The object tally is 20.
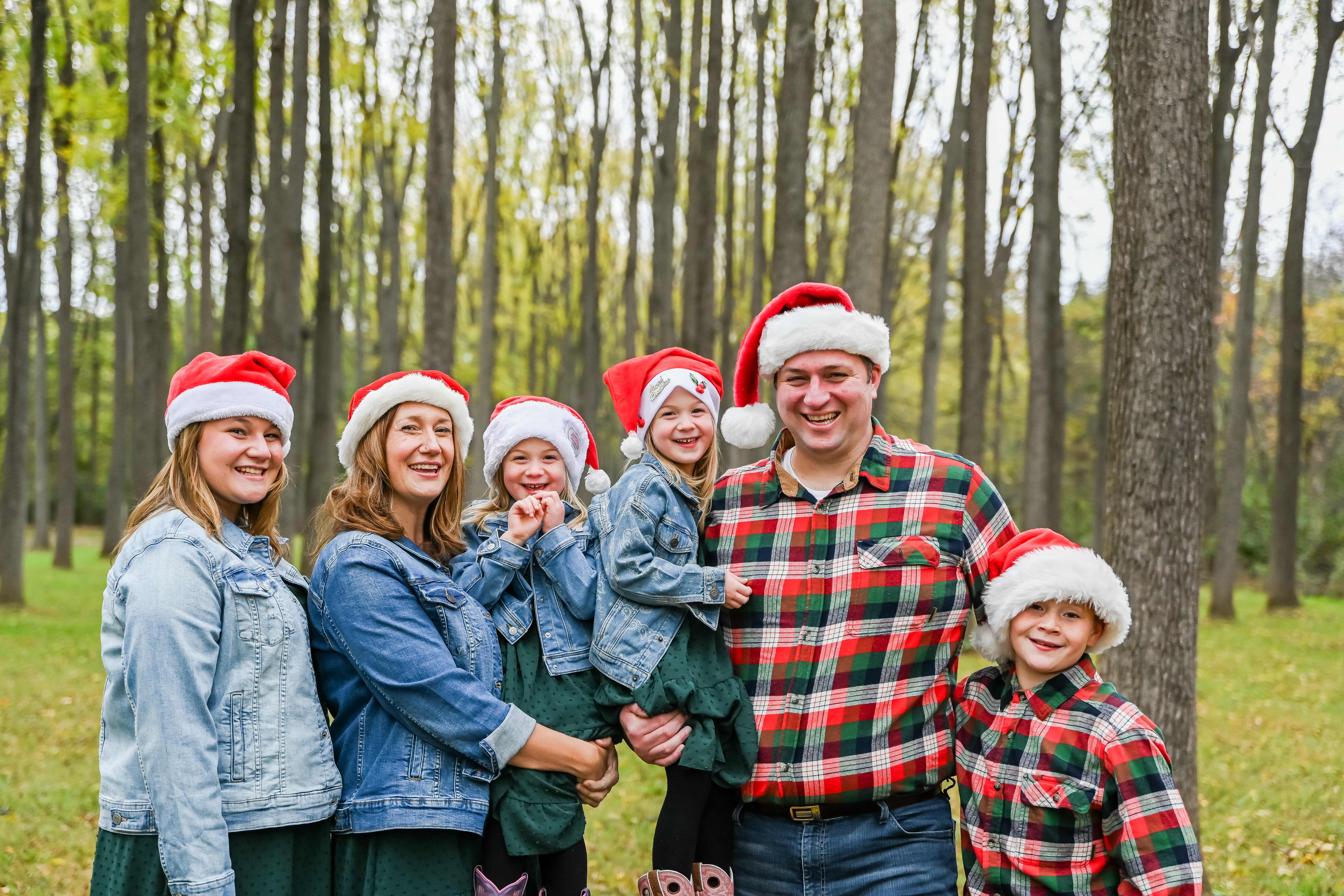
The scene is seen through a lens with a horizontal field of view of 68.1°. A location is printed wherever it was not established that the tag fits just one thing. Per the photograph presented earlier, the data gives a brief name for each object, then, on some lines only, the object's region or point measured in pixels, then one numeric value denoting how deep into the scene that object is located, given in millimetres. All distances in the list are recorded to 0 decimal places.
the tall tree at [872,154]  7477
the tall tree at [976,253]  11680
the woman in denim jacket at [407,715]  2660
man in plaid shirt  2791
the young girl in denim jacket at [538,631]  2797
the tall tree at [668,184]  15094
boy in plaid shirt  2434
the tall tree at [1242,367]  15336
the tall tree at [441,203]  8766
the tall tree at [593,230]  19734
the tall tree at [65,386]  17922
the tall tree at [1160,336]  4797
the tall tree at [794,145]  8570
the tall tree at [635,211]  17625
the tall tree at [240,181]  9992
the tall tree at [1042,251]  12906
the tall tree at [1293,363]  14812
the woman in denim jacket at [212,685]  2361
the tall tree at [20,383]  13852
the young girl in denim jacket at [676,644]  2904
